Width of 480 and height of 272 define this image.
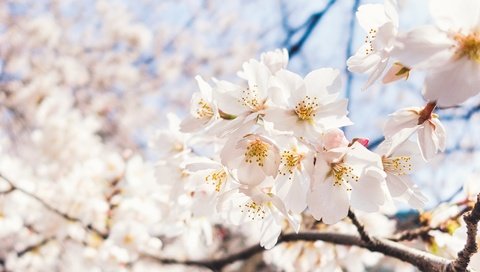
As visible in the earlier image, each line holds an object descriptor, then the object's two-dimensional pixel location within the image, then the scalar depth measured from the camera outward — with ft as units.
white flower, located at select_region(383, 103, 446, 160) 1.19
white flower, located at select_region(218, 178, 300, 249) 1.25
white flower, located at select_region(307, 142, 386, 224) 1.20
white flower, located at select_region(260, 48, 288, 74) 1.29
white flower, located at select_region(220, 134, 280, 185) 1.21
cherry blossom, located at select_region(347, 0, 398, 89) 1.12
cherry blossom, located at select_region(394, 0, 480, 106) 1.06
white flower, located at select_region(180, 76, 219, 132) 1.30
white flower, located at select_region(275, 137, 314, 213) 1.24
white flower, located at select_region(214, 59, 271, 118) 1.25
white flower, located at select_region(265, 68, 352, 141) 1.21
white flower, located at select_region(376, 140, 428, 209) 1.28
